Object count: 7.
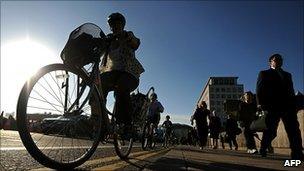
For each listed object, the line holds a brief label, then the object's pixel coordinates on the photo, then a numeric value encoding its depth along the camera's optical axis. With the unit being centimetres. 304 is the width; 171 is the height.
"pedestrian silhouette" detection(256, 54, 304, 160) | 382
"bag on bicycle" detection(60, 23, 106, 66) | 230
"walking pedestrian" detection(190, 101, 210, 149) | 833
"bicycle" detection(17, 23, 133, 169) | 209
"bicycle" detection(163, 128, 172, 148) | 1128
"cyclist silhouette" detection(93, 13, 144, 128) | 289
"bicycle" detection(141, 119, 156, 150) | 630
